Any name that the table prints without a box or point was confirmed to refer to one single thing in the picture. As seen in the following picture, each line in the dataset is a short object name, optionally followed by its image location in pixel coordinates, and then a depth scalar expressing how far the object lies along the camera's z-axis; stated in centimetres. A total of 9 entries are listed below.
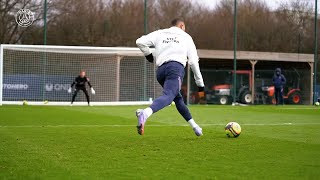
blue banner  2466
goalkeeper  2436
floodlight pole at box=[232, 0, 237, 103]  2984
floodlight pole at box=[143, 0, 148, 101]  2632
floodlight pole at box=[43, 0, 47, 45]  2658
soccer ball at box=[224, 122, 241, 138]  898
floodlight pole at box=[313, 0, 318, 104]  3125
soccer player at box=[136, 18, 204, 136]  856
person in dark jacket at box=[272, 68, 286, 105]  2812
